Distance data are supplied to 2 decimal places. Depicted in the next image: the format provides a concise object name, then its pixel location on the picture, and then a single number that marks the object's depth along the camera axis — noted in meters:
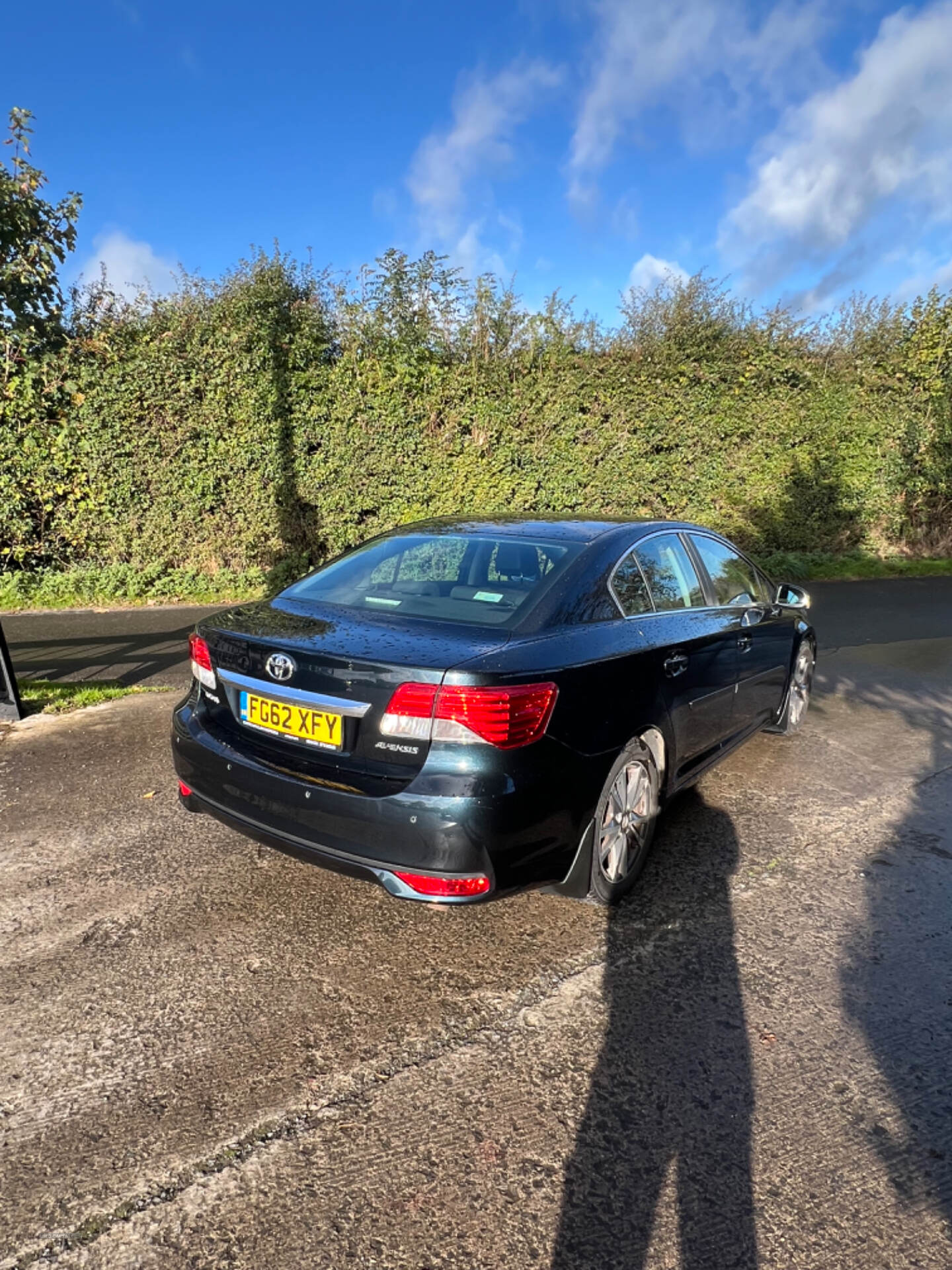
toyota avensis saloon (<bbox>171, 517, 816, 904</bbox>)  2.53
